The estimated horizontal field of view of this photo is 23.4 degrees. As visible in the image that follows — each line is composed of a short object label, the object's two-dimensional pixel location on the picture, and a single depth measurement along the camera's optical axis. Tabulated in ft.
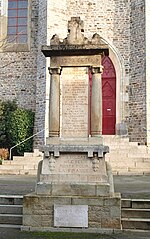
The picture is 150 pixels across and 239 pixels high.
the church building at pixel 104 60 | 53.36
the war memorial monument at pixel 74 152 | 19.52
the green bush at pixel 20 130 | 54.65
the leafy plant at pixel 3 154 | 49.87
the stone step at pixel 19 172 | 41.81
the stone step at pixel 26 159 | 44.90
